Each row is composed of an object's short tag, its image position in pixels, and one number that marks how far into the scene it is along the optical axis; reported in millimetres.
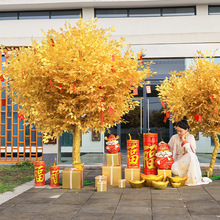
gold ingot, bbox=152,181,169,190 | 7105
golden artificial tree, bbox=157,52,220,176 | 8531
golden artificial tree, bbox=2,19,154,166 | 7203
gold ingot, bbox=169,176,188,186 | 7352
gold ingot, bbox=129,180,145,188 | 7352
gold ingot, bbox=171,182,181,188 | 7303
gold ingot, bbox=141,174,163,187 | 7459
